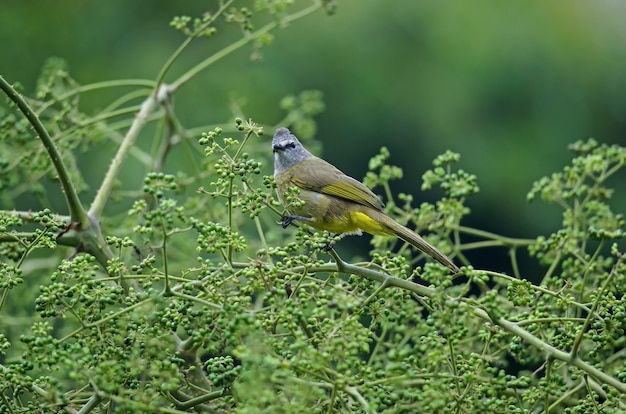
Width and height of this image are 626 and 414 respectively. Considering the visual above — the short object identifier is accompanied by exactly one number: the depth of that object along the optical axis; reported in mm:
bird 5859
